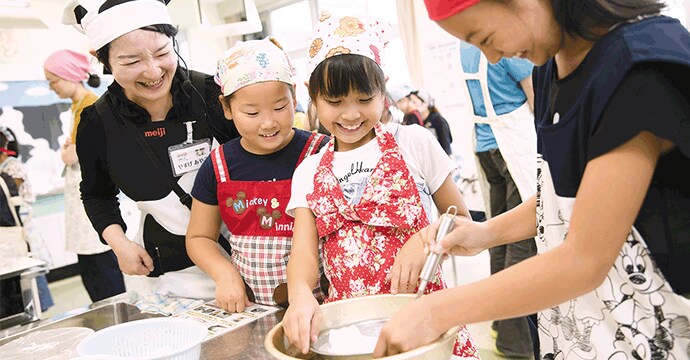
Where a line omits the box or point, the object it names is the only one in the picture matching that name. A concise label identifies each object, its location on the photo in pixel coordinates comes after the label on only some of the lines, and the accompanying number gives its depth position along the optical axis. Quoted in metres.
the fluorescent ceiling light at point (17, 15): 2.40
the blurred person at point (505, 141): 2.36
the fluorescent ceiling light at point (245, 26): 3.19
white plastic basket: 0.95
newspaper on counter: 1.11
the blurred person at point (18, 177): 3.51
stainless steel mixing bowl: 0.84
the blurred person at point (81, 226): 3.35
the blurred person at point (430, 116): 4.15
